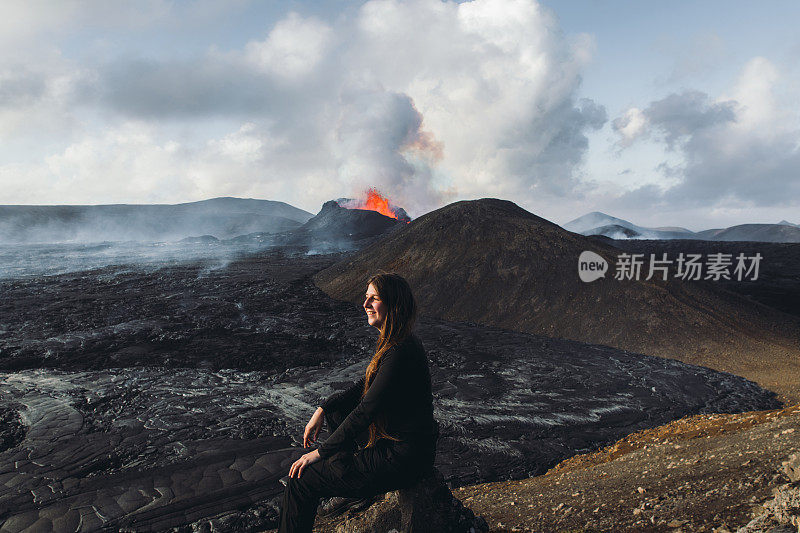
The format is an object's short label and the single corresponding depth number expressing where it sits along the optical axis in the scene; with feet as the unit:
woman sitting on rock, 7.40
